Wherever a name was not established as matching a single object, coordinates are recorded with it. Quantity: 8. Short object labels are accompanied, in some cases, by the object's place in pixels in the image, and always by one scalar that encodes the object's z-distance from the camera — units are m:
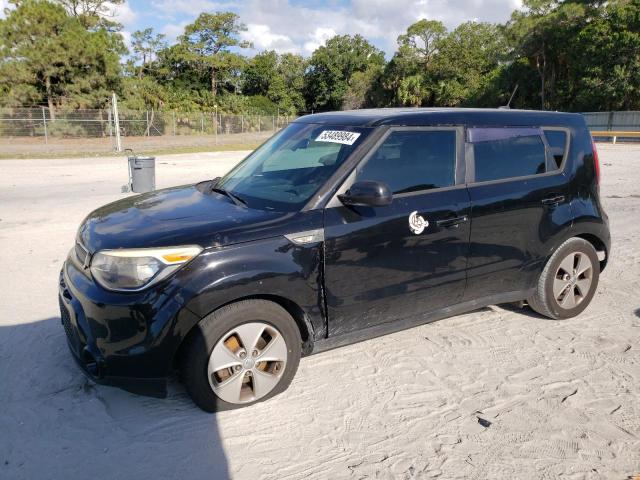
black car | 2.99
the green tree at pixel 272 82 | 67.69
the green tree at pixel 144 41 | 58.34
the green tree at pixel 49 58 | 33.00
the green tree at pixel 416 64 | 60.69
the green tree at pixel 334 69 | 74.81
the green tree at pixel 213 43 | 58.53
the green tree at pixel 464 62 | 58.16
